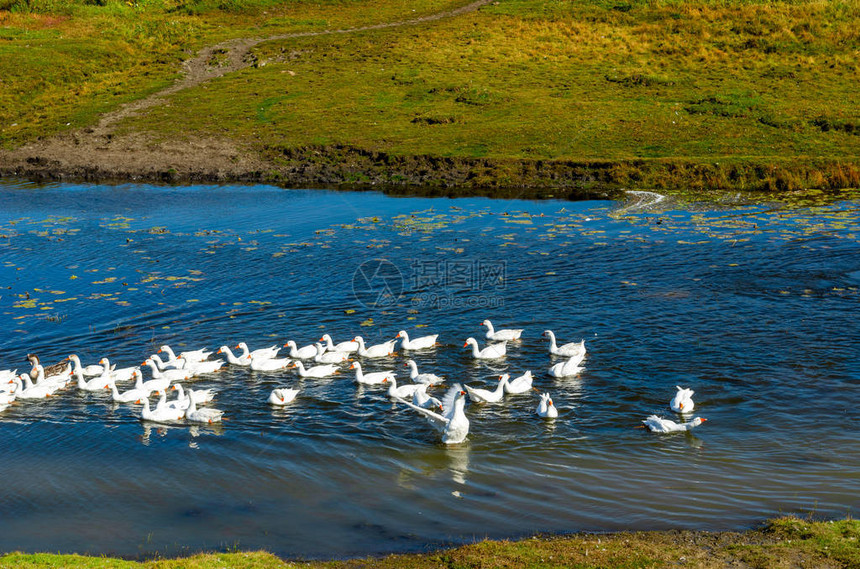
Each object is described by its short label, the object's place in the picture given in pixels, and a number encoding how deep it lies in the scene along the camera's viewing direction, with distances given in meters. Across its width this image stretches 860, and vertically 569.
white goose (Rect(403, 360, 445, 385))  22.08
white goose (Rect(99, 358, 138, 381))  22.31
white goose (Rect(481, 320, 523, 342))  24.50
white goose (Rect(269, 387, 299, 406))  20.75
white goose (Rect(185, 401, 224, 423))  19.95
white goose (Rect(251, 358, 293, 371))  23.12
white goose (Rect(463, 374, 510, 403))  20.19
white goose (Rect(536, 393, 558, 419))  19.38
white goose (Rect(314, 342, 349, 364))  23.20
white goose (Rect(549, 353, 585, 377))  21.70
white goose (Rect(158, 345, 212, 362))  23.35
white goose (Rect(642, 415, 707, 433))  18.38
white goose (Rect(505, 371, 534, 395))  21.03
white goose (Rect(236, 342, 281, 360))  23.33
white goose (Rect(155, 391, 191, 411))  20.62
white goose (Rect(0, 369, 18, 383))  21.98
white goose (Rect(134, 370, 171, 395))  21.83
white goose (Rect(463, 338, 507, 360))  23.42
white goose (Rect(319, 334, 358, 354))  24.00
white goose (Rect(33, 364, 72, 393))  21.98
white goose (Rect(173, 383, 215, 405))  20.90
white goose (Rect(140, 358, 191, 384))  22.28
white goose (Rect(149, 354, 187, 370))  23.05
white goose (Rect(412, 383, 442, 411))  20.55
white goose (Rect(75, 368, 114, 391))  21.86
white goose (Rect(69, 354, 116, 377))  22.47
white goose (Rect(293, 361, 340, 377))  22.72
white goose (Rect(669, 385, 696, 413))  19.25
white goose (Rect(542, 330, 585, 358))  22.65
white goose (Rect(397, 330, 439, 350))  24.22
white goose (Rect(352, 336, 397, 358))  23.98
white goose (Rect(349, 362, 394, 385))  22.14
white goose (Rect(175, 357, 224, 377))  22.83
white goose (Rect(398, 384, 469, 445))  18.27
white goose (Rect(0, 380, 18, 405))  21.25
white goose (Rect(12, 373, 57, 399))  21.52
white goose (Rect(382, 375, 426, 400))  21.14
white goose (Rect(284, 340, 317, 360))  23.59
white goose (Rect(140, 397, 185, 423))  20.44
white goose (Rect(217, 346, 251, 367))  23.47
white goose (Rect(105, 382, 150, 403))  21.56
